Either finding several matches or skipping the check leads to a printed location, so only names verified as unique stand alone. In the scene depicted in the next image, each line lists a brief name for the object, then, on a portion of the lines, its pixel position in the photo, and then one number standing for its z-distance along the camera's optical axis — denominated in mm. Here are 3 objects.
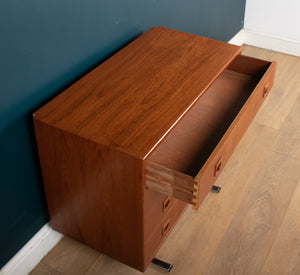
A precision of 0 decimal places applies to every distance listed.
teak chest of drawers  1204
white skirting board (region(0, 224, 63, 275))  1454
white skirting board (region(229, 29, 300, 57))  2914
